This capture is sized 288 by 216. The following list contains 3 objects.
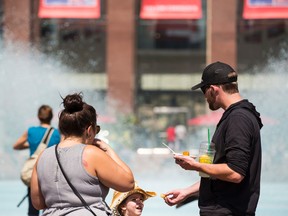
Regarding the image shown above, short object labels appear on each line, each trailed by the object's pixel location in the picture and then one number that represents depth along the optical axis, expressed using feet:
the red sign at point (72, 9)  152.62
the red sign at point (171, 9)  152.23
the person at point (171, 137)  148.68
